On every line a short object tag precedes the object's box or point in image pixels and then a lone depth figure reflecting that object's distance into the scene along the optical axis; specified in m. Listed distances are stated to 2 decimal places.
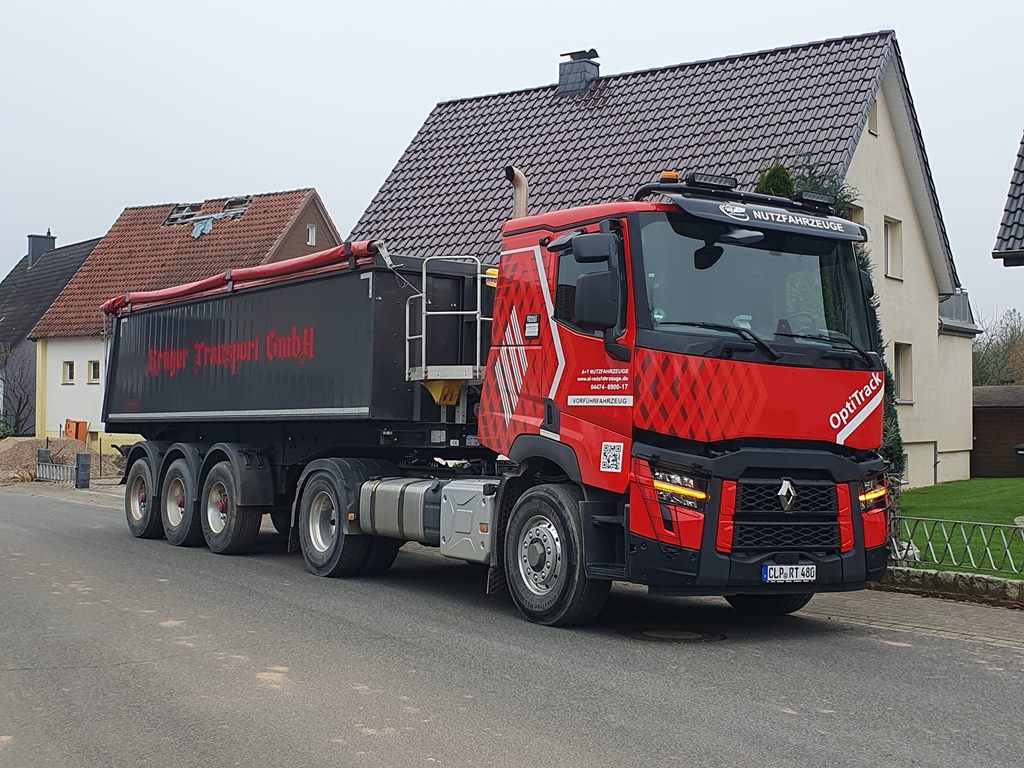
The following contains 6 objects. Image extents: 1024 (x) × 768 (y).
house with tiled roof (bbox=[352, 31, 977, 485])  22.84
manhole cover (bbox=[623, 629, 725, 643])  9.64
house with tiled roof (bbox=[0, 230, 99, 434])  47.49
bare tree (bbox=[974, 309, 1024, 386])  51.47
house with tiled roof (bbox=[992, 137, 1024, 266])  14.98
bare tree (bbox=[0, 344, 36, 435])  47.00
